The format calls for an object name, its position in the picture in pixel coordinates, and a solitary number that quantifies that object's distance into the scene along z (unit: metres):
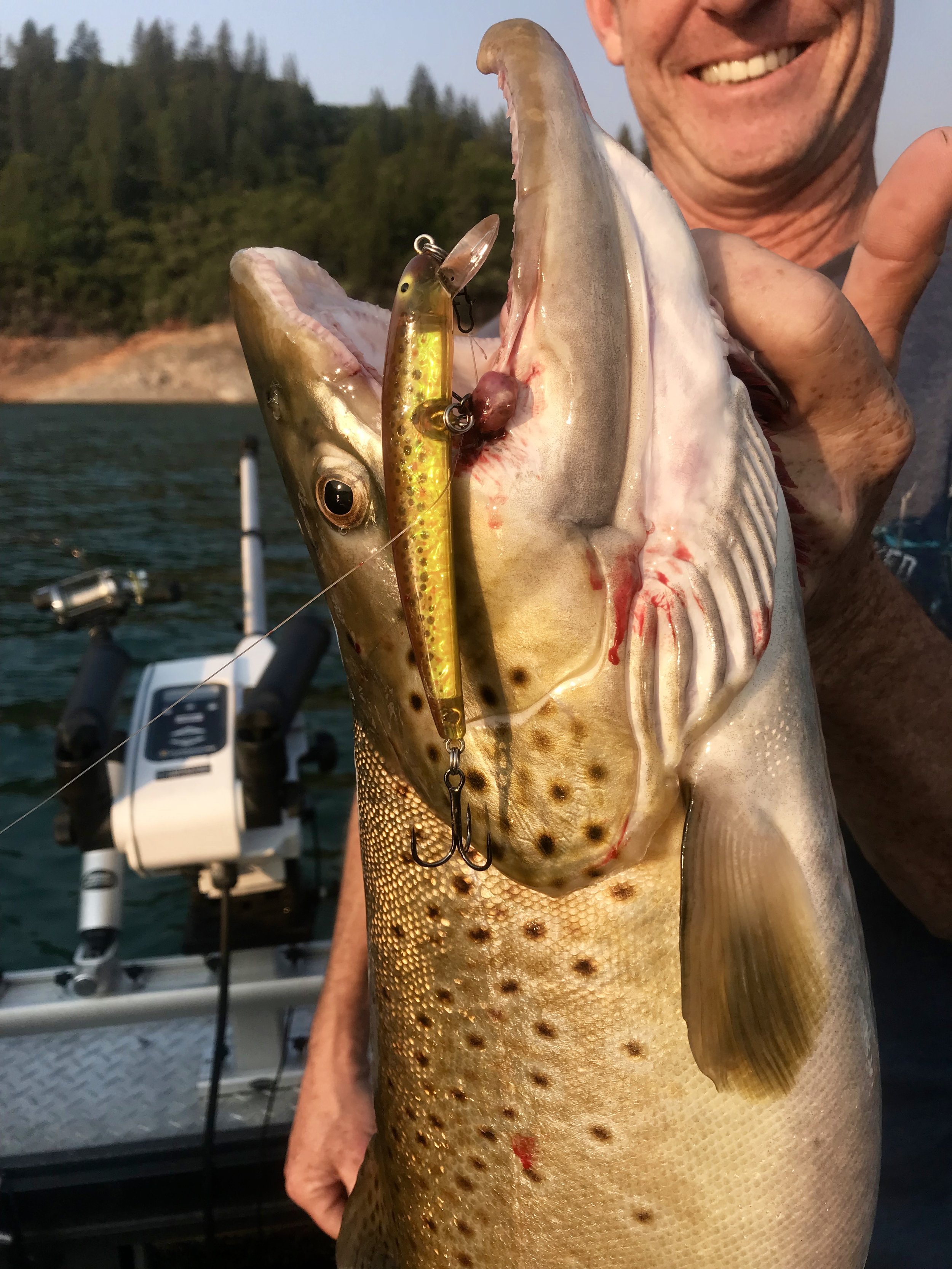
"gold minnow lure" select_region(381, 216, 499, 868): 0.24
